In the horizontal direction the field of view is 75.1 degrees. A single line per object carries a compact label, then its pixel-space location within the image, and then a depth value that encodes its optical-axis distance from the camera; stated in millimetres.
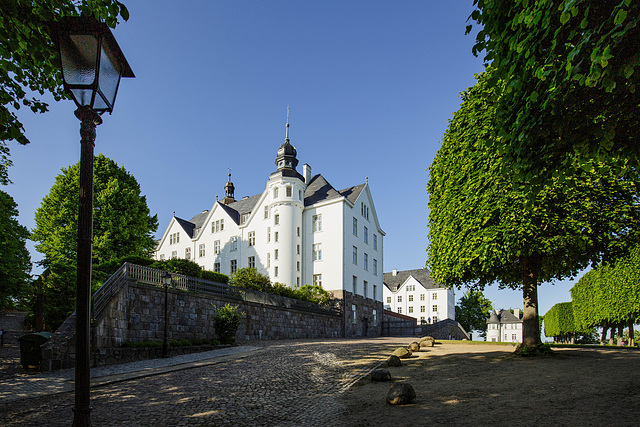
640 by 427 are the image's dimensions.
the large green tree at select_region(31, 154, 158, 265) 33781
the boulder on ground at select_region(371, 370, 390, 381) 10641
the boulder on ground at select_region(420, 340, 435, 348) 20072
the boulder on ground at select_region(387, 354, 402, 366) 13347
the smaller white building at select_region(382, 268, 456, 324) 80062
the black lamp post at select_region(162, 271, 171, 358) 17000
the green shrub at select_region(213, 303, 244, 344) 21359
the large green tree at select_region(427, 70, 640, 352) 12867
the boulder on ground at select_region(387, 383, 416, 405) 8023
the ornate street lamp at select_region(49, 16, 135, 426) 4188
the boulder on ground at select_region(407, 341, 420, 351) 18031
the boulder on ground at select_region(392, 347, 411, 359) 15334
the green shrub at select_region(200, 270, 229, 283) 29469
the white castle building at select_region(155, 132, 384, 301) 41688
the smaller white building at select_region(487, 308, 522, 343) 102688
